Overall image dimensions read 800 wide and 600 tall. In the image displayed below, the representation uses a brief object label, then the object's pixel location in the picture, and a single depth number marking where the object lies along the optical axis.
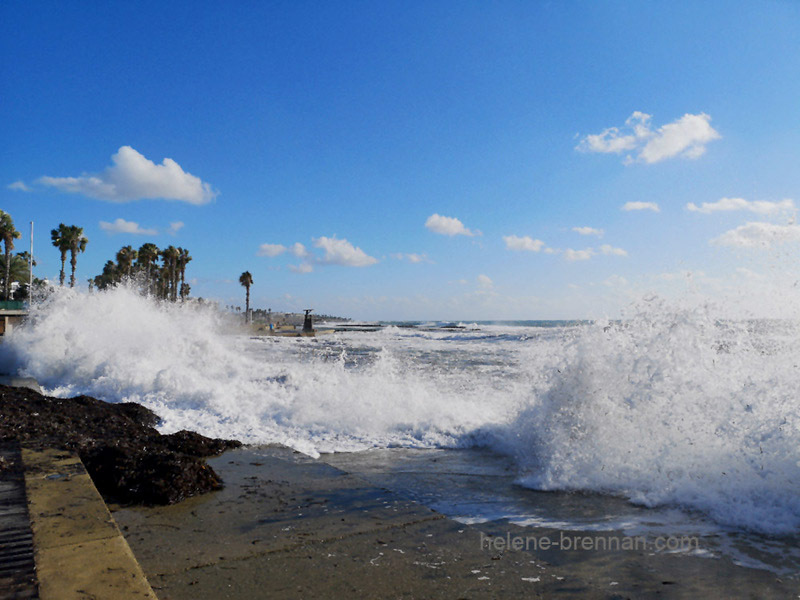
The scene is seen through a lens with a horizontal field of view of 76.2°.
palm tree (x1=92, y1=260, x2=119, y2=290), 78.89
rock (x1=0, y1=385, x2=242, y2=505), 4.75
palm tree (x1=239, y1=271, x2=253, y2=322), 81.24
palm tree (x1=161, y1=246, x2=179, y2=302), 68.56
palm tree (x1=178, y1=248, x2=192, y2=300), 73.05
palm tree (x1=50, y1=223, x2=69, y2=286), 53.72
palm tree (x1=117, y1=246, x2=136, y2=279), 66.81
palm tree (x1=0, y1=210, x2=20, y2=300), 48.73
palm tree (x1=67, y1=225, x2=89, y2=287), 54.06
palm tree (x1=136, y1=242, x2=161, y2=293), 64.88
